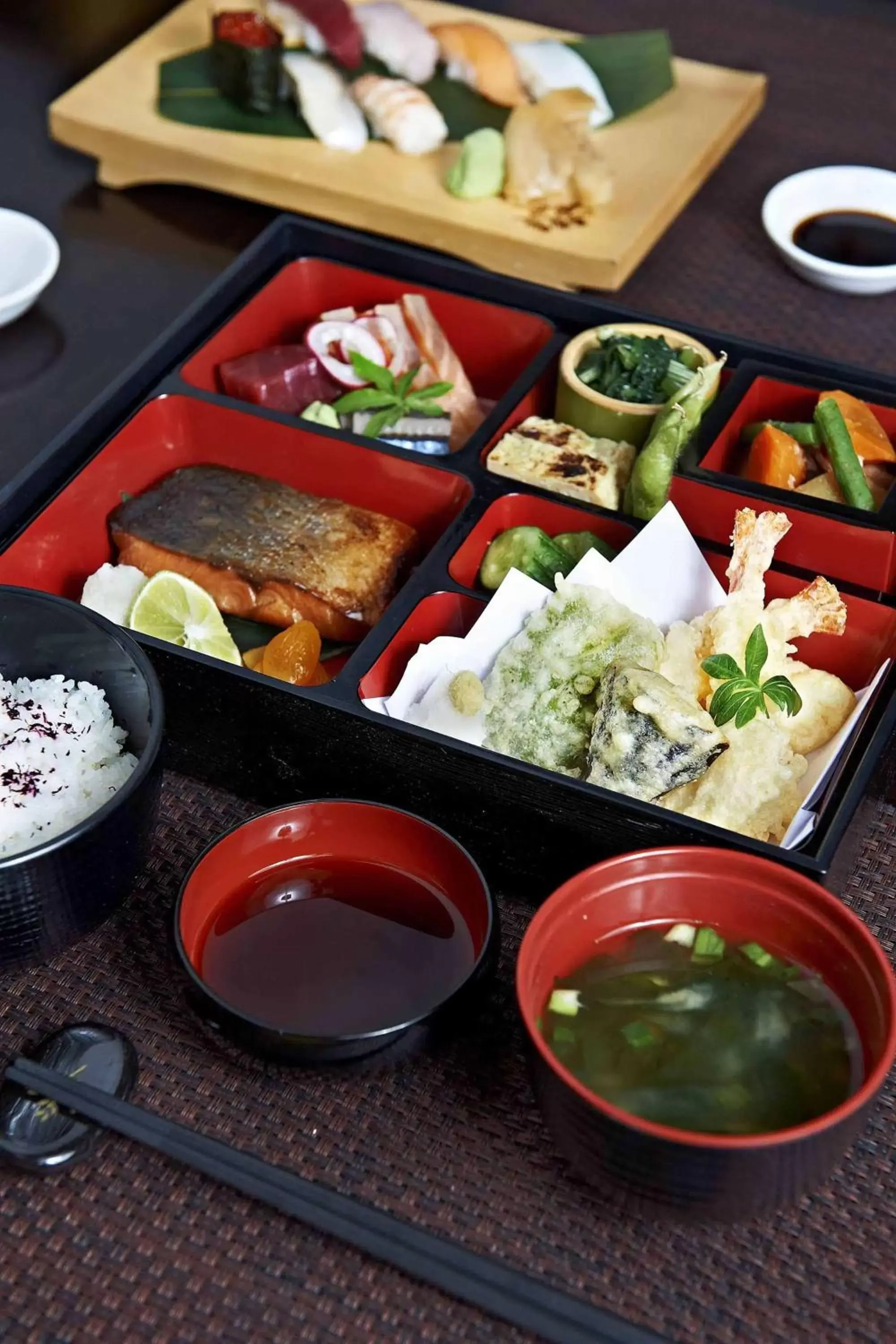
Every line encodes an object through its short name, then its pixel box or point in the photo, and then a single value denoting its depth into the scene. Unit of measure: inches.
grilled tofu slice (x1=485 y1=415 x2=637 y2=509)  34.1
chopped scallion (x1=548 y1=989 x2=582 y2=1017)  26.3
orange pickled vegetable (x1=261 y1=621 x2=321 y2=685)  32.5
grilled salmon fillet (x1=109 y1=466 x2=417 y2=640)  33.6
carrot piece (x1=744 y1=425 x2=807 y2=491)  34.4
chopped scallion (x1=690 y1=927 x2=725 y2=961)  27.0
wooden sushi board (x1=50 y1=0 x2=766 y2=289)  40.0
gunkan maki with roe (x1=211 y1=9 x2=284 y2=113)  42.8
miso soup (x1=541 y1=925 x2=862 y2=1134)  25.5
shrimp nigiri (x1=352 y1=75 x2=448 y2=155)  42.0
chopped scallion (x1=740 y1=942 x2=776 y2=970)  26.9
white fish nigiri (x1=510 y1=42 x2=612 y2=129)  43.6
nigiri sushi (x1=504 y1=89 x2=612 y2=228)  40.3
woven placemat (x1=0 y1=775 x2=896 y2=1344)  25.7
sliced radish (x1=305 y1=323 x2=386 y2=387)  37.5
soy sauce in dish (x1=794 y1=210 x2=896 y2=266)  41.7
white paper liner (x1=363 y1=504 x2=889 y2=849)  30.7
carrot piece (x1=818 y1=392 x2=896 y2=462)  34.4
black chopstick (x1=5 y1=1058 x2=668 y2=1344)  25.0
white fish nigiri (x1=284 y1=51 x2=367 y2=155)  42.4
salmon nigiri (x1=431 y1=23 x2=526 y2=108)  44.0
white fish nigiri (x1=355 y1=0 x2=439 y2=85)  44.1
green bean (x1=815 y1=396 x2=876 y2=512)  33.8
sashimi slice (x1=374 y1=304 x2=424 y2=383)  37.8
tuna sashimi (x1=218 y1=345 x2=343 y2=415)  36.8
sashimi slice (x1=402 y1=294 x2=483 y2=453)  37.4
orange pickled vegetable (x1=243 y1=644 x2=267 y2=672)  33.1
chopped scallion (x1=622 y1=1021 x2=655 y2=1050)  26.0
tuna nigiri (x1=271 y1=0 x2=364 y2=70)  43.5
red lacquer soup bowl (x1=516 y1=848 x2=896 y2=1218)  24.7
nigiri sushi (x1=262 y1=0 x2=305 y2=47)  43.9
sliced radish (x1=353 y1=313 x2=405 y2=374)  37.7
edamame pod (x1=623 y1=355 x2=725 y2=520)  33.2
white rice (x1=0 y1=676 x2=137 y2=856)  28.8
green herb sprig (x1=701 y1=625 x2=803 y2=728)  29.3
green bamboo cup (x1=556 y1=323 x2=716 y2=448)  35.1
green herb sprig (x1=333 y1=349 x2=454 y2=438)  36.5
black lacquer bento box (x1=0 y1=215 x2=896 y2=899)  29.3
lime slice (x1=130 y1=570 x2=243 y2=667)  32.5
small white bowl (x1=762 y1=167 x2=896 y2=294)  42.2
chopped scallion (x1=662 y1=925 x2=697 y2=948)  27.1
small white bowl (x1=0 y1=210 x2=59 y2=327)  39.5
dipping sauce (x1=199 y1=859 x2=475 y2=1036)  27.3
